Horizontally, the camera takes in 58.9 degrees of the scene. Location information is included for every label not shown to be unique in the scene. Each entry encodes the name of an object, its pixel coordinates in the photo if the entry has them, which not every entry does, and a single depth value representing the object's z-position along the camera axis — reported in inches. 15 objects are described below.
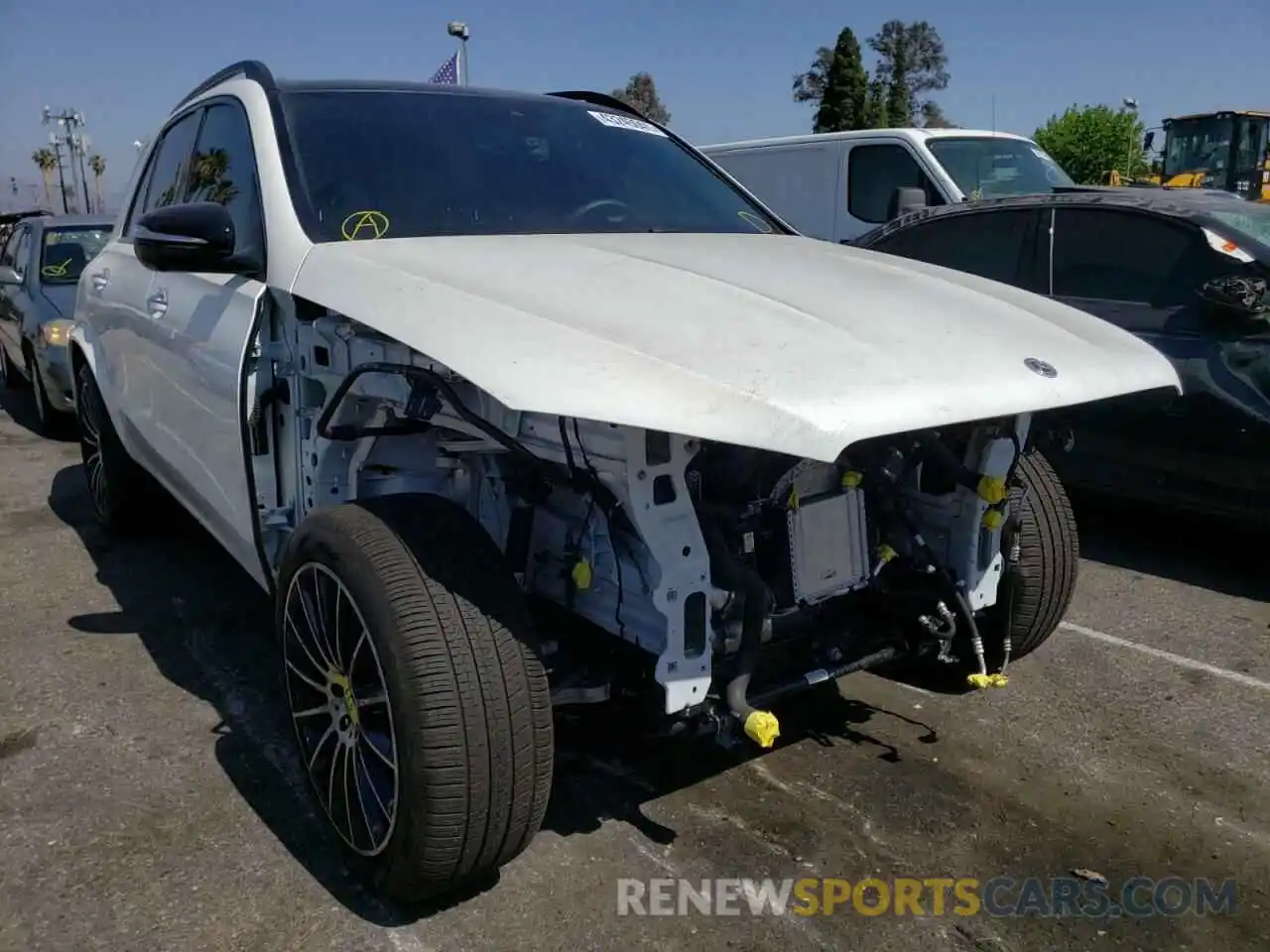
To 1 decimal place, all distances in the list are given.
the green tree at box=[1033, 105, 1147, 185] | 1712.6
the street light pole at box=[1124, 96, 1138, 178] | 1478.8
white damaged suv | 87.0
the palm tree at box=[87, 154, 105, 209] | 2812.3
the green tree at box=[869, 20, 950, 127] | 2169.0
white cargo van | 351.3
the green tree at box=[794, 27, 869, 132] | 1829.5
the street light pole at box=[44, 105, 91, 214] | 1625.2
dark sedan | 178.7
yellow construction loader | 701.3
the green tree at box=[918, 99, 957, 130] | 2197.3
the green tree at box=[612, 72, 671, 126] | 2201.0
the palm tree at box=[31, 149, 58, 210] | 3014.3
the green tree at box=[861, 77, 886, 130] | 1646.4
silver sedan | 304.3
